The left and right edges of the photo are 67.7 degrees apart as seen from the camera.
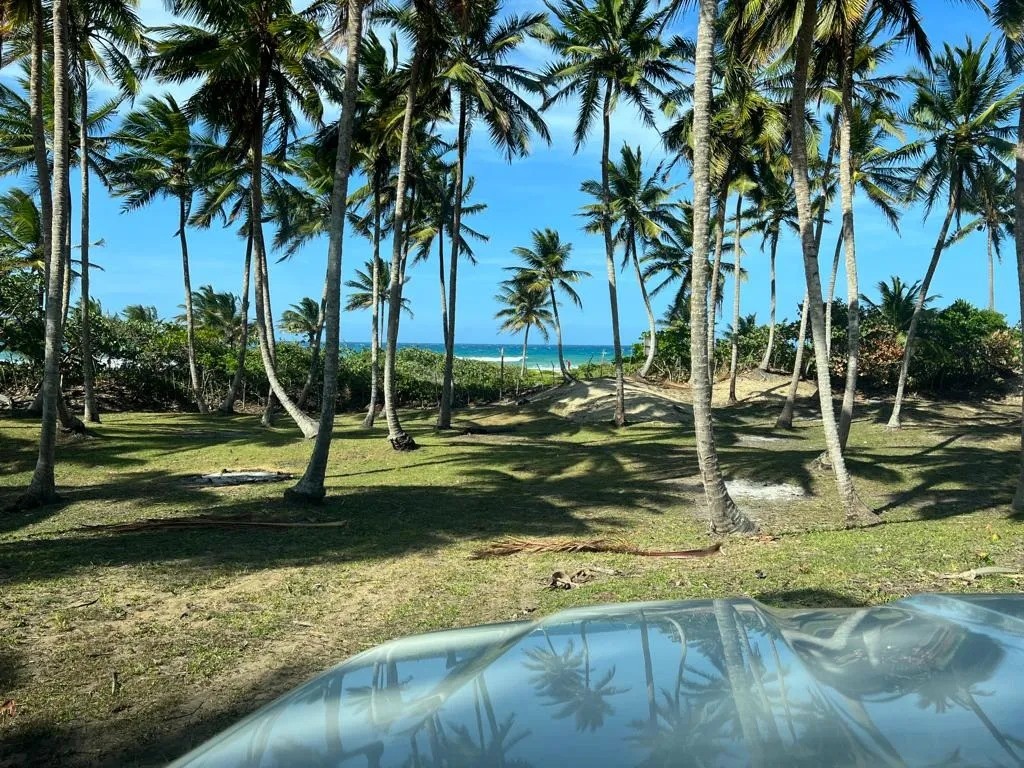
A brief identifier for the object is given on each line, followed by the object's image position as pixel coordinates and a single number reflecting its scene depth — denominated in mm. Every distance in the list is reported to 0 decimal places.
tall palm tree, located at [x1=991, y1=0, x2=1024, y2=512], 11289
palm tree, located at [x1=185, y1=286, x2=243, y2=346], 48938
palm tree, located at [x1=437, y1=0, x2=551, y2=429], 20609
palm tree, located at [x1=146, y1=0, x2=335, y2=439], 17594
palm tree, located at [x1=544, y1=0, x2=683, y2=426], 23406
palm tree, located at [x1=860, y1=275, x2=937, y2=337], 33000
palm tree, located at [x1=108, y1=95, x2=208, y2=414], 26125
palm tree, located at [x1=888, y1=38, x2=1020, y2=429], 20578
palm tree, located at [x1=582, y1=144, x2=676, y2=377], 35719
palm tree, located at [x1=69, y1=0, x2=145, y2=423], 15430
